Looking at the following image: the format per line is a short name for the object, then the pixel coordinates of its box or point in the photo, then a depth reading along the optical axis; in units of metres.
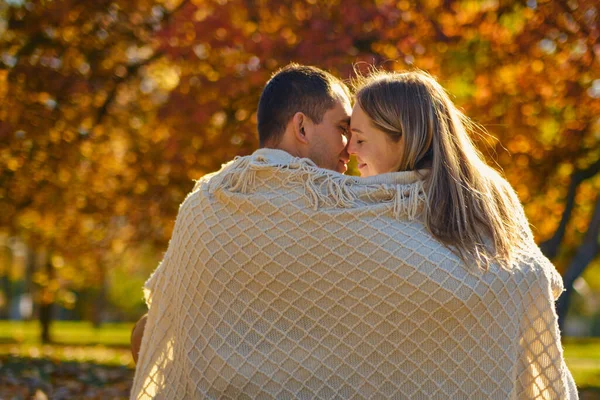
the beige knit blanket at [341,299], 2.44
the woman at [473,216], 2.50
